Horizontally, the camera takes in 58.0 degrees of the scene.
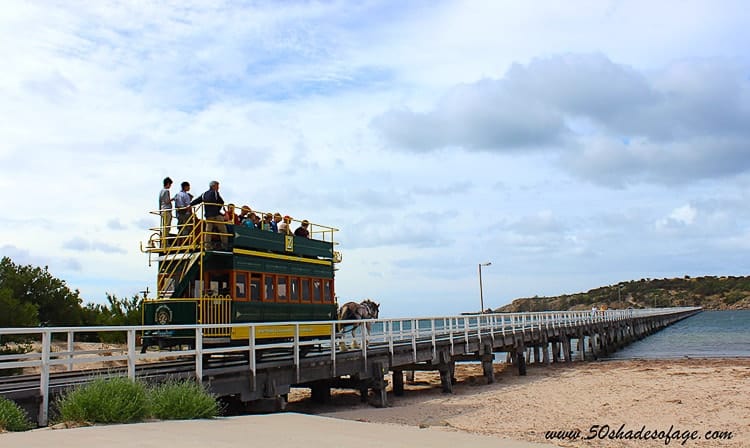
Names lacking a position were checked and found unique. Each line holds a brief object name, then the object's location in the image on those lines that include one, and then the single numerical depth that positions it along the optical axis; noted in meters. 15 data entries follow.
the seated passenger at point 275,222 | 18.00
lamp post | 44.66
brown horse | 28.03
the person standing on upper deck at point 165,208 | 16.14
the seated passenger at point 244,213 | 17.23
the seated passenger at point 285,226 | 18.33
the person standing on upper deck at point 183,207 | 15.94
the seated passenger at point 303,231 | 19.55
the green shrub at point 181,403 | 9.64
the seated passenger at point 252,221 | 16.91
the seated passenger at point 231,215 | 16.58
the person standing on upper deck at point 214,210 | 15.71
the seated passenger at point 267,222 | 17.64
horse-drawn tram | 15.01
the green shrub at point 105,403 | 8.96
